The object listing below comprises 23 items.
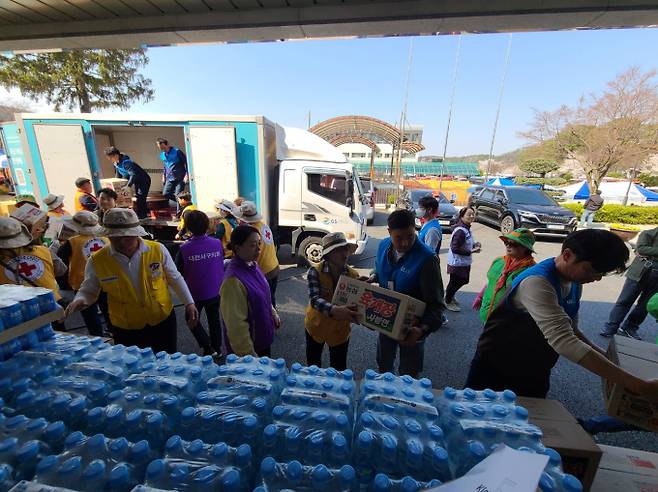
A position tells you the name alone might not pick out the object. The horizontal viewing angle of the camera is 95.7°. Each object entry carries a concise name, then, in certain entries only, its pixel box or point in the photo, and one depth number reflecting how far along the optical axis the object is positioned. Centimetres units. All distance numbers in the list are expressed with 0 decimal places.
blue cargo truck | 639
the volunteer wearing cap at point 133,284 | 224
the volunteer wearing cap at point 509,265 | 275
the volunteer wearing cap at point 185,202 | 587
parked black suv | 1010
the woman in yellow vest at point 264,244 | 402
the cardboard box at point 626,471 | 123
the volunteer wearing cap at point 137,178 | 739
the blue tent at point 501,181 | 2941
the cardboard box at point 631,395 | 145
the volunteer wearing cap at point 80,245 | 336
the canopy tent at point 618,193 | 2136
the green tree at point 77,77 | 1362
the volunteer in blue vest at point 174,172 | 735
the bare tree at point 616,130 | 1565
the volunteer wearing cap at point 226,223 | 441
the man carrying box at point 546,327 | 147
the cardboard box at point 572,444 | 123
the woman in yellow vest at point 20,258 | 238
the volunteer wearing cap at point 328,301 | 233
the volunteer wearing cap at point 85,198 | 562
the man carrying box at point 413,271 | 216
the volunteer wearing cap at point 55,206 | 453
